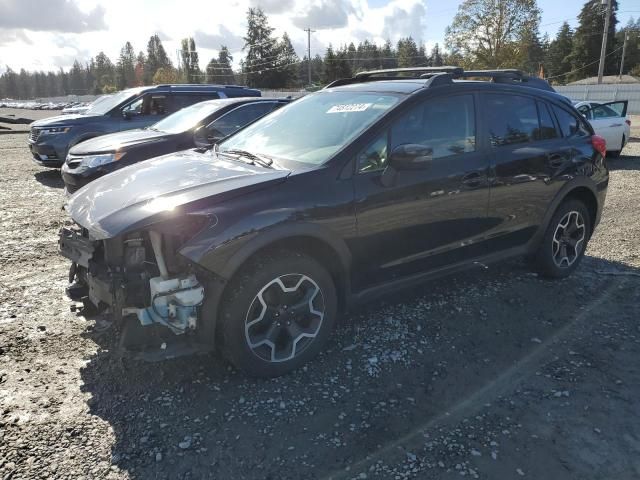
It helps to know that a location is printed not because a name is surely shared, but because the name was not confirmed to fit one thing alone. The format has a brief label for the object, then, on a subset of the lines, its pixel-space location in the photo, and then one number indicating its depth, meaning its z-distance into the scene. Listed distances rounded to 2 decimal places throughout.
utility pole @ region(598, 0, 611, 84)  35.25
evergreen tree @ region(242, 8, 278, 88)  89.94
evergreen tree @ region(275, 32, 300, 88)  82.50
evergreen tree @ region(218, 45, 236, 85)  108.75
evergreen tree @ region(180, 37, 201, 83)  96.75
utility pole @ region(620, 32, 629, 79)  73.44
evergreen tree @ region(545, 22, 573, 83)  80.25
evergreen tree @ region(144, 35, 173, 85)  114.96
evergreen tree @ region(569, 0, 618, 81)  73.62
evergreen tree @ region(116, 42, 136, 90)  111.44
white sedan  13.09
